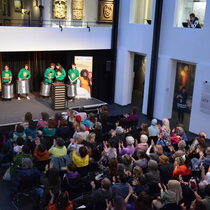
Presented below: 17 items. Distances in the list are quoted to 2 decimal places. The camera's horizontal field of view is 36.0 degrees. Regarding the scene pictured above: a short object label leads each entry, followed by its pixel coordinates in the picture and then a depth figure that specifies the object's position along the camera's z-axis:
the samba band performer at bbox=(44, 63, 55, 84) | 12.69
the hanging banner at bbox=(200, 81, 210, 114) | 10.12
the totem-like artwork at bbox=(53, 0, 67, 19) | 13.27
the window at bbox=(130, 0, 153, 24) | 13.17
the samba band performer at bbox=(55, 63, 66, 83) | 12.74
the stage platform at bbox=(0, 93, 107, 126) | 10.60
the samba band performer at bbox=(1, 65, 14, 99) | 12.15
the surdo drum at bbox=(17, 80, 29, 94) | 12.61
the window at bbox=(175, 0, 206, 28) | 10.99
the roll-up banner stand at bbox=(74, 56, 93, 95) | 13.23
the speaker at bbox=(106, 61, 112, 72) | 13.62
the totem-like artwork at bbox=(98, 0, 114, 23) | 14.33
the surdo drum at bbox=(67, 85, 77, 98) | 12.78
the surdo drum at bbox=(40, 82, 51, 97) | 12.93
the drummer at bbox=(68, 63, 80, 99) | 12.77
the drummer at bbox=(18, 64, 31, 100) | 12.54
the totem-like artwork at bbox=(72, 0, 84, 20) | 13.76
